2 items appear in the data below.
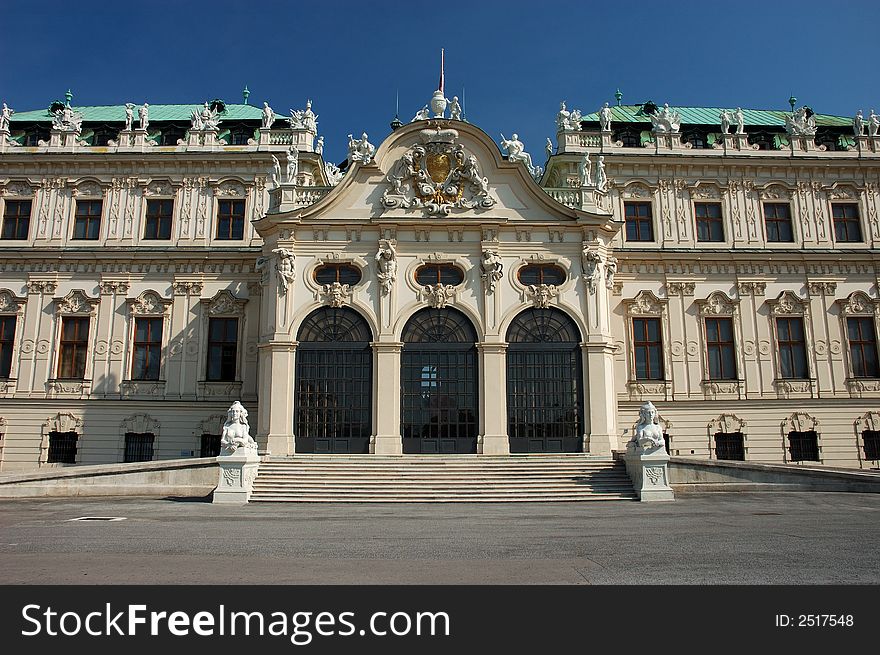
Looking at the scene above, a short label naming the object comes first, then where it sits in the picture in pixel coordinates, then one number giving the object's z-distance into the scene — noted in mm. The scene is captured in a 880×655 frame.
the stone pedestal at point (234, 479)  22938
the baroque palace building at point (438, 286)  29062
